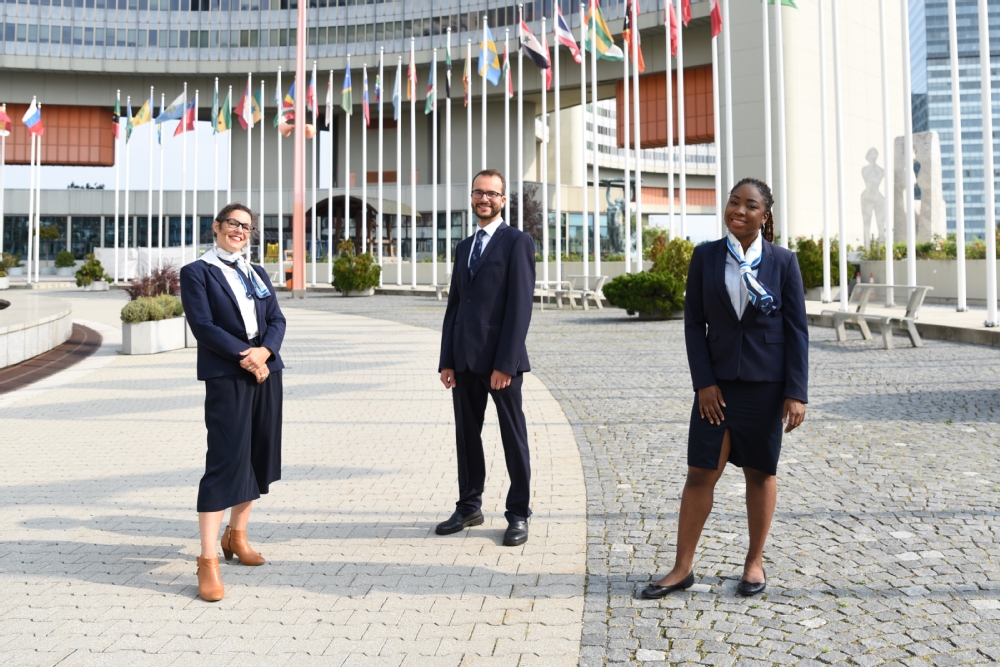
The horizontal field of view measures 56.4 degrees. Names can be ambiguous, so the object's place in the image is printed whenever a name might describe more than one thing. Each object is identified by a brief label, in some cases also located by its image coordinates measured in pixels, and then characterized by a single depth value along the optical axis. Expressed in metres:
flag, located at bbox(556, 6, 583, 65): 29.14
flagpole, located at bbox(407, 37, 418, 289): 38.00
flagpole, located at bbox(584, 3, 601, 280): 32.34
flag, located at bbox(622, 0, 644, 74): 27.56
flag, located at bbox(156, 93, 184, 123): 41.06
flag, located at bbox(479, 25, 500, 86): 31.94
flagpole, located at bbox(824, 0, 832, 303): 22.34
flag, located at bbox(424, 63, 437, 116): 35.88
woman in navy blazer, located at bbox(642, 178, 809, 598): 3.99
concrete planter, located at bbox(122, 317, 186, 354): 15.75
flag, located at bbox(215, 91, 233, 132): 41.75
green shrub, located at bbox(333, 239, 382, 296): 38.09
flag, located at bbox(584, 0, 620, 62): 27.38
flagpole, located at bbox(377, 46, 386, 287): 47.16
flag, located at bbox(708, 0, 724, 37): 24.50
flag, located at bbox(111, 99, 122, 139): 44.38
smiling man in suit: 4.96
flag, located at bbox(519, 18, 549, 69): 29.94
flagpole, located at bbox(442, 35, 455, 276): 39.15
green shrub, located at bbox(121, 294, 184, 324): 15.73
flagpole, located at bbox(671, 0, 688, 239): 26.62
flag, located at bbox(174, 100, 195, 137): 42.38
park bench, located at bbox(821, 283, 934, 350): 15.48
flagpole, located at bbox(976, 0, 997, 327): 16.66
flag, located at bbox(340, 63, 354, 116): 38.72
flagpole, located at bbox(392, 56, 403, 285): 43.50
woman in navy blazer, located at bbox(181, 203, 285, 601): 4.42
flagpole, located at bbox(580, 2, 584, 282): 30.85
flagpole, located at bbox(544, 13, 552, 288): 32.94
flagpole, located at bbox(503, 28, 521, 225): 32.44
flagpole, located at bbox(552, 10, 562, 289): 33.19
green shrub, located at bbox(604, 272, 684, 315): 21.95
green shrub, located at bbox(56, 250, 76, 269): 63.38
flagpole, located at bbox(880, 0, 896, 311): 17.83
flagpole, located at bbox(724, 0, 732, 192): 24.97
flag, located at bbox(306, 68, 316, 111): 39.97
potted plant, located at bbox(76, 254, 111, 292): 42.66
